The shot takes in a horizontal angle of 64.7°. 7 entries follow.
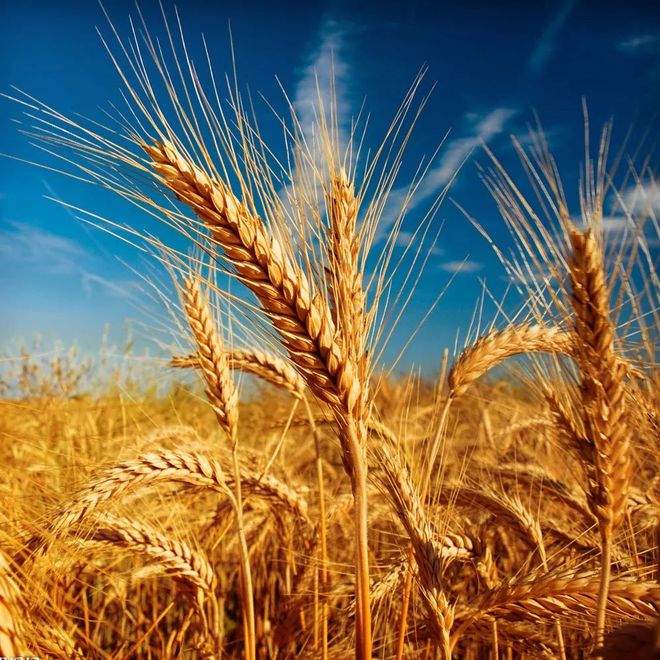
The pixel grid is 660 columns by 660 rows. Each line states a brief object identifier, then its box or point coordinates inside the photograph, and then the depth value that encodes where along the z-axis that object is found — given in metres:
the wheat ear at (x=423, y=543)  0.17
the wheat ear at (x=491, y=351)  0.27
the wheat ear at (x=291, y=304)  0.16
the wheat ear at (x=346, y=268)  0.16
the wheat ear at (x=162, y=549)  0.24
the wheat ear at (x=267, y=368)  0.34
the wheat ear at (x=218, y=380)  0.22
